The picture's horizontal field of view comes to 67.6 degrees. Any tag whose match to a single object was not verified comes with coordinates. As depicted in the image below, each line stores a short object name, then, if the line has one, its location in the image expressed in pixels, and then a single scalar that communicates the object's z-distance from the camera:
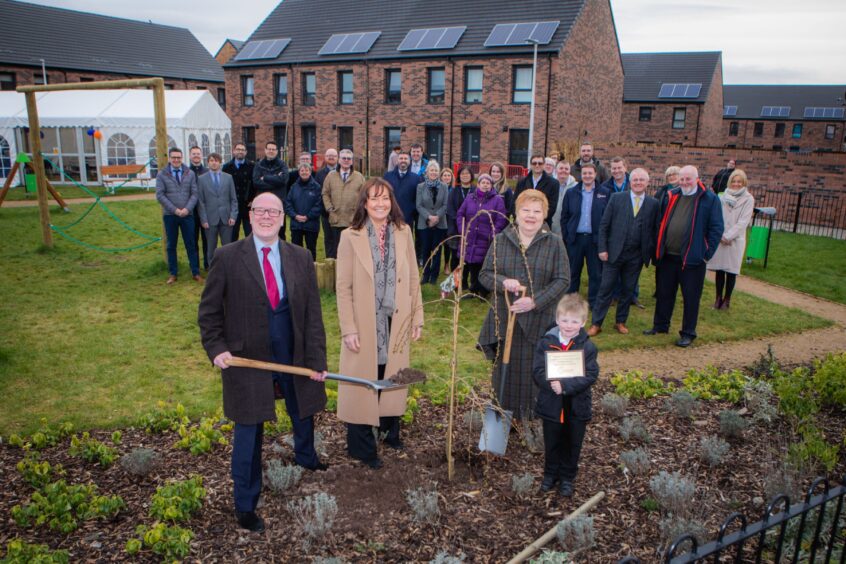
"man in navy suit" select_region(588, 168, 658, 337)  8.05
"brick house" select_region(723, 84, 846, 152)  57.91
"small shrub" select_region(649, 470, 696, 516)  4.21
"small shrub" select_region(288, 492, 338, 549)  3.98
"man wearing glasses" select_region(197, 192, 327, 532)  3.94
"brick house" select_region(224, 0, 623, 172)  29.53
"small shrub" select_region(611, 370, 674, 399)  6.41
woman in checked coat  4.97
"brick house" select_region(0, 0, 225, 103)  37.50
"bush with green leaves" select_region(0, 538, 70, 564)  3.56
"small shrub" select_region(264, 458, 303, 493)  4.52
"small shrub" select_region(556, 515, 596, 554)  3.84
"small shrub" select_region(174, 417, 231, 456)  5.09
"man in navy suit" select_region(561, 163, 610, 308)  9.03
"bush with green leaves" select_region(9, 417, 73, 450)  5.17
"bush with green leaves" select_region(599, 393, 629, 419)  5.88
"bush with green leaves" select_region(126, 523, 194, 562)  3.81
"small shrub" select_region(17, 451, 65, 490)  4.59
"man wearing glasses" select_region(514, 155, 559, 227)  10.02
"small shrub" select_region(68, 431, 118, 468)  4.91
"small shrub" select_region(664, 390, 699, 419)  5.85
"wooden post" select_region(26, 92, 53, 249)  12.82
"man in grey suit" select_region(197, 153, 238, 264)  10.51
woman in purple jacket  9.42
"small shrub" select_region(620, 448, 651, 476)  4.83
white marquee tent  24.72
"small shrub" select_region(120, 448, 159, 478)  4.69
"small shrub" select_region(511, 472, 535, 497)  4.46
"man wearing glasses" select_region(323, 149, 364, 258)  10.30
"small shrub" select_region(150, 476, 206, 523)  4.17
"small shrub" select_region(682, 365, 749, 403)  6.36
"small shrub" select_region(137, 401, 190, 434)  5.52
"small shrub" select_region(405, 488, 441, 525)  4.16
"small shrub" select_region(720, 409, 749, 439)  5.40
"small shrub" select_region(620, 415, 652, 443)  5.36
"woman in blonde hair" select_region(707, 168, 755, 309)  9.30
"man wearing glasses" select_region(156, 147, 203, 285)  10.28
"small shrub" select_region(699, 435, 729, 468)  4.94
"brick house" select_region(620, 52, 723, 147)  41.97
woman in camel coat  4.66
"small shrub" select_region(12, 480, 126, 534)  4.09
